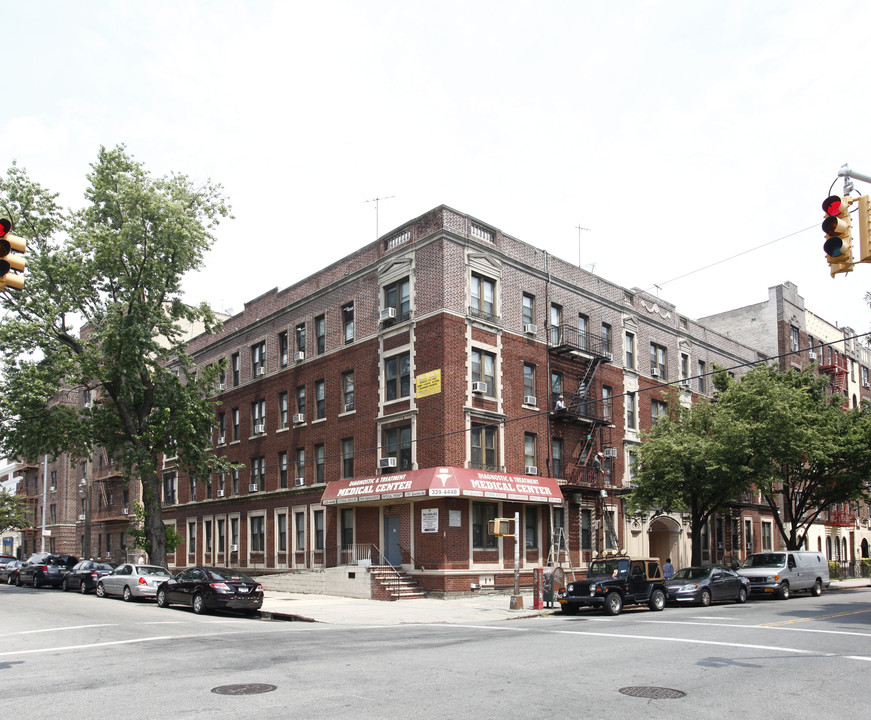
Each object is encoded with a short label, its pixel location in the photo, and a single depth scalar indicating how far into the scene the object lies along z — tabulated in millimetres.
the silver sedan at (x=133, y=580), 28922
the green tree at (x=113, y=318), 33938
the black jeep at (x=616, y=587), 23141
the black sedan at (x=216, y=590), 23547
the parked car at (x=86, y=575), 34281
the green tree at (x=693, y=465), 30734
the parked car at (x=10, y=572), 42809
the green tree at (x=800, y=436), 31359
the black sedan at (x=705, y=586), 26516
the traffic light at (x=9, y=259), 10391
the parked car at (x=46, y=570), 37750
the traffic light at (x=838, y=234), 10641
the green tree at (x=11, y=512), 66625
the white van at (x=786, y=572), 30281
